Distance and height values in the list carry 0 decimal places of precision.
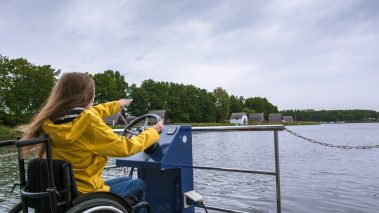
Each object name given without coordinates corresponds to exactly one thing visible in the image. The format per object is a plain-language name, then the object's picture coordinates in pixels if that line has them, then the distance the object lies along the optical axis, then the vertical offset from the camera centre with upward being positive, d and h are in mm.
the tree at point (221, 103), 111875 +6707
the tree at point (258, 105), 141125 +7574
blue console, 3096 -338
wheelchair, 2115 -371
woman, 2270 -33
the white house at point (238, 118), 115256 +2299
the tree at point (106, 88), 69375 +7112
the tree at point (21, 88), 45375 +4947
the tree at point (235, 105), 125500 +6845
